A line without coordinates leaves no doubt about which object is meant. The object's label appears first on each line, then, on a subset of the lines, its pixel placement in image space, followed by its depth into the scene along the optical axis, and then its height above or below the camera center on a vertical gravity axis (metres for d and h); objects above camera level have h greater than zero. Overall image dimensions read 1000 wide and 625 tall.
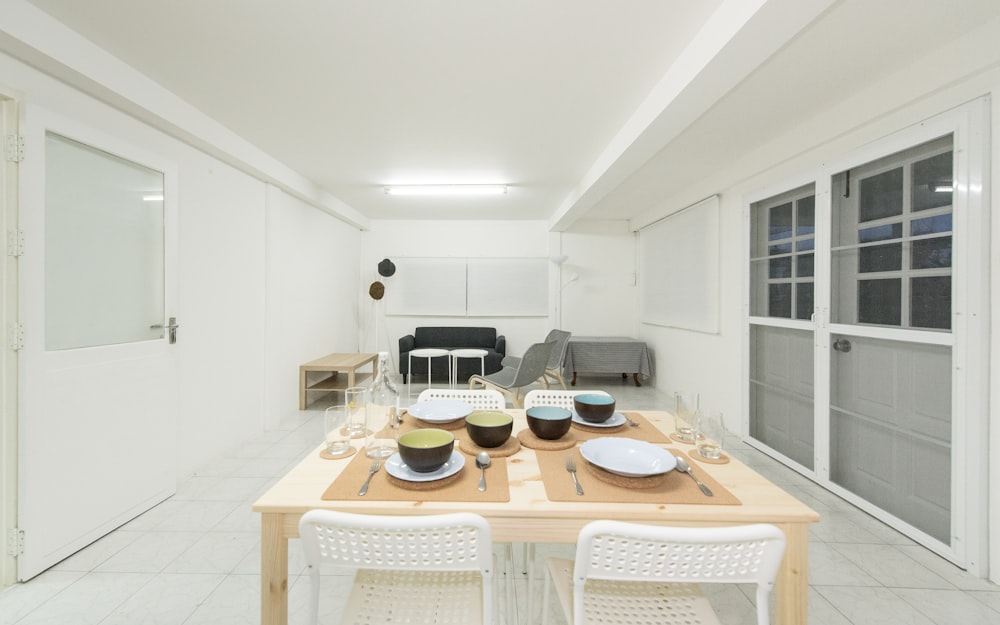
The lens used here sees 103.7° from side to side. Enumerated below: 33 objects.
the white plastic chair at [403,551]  0.82 -0.53
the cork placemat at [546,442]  1.33 -0.45
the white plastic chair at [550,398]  2.00 -0.44
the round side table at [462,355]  4.82 -0.53
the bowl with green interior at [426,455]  1.05 -0.39
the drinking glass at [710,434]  1.28 -0.41
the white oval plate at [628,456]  1.11 -0.44
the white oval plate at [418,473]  1.08 -0.45
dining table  0.96 -0.48
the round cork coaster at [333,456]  1.25 -0.46
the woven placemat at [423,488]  1.01 -0.47
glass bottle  1.43 -0.36
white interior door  1.74 -0.16
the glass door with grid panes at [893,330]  1.79 -0.10
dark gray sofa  5.58 -0.45
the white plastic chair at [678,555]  0.80 -0.52
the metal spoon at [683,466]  1.14 -0.45
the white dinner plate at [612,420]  1.52 -0.43
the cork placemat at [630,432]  1.43 -0.45
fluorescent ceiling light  4.32 +1.37
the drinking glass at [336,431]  1.30 -0.42
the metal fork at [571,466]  1.09 -0.45
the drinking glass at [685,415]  1.43 -0.38
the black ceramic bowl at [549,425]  1.36 -0.40
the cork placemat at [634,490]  1.01 -0.48
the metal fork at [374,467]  1.08 -0.46
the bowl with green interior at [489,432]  1.28 -0.39
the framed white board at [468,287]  6.20 +0.39
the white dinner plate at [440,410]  1.54 -0.40
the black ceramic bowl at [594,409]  1.51 -0.37
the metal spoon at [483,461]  1.17 -0.44
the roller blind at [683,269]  3.92 +0.51
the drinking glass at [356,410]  1.43 -0.37
